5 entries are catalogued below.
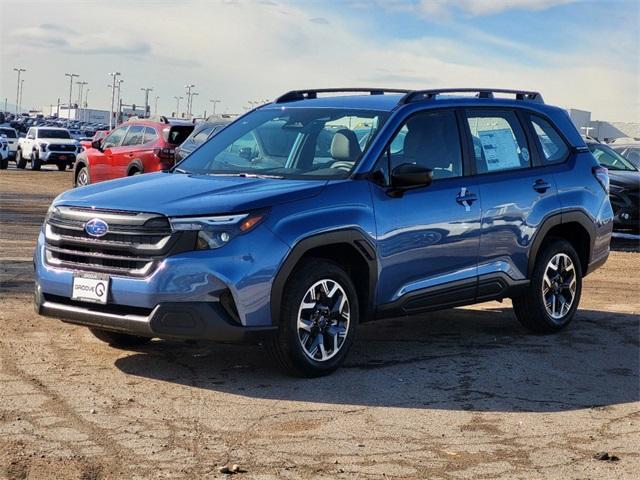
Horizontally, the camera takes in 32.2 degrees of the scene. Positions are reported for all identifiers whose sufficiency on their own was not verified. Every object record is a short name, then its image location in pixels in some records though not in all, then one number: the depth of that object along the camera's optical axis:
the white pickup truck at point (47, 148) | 40.75
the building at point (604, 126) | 64.27
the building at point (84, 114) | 173.49
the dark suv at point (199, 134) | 17.74
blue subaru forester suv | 6.52
